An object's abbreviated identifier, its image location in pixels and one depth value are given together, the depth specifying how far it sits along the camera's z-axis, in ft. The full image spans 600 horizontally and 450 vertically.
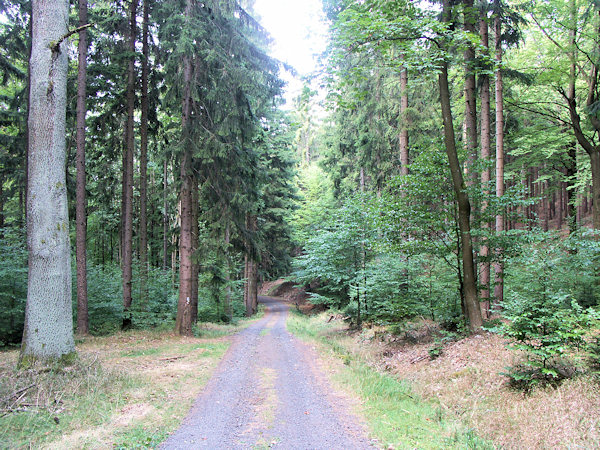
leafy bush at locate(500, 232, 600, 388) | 15.90
